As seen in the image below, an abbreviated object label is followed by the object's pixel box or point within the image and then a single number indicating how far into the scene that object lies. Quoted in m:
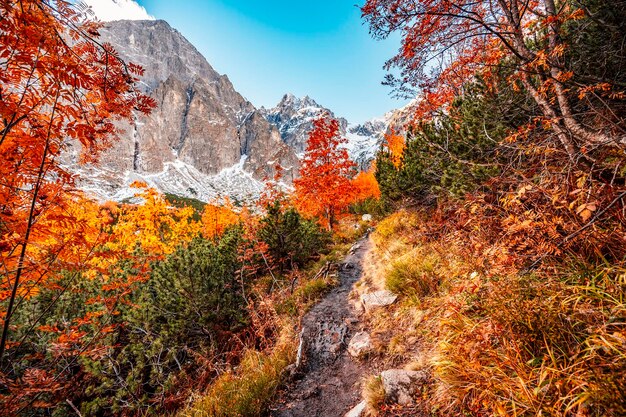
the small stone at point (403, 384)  2.75
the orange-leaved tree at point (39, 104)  2.51
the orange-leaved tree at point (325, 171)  14.97
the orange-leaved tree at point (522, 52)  3.46
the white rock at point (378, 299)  5.04
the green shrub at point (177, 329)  4.93
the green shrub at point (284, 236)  9.23
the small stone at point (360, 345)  4.17
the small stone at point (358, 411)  2.91
